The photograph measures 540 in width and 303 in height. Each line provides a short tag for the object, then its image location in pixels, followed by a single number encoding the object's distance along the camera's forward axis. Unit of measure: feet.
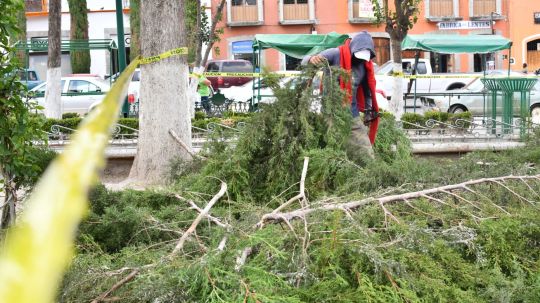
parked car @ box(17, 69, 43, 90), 100.05
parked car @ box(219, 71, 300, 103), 87.83
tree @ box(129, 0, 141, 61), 101.94
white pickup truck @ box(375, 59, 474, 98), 90.68
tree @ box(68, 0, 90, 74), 102.58
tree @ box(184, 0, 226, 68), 64.70
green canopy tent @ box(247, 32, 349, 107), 66.07
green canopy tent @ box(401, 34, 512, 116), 72.49
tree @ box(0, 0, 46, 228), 14.05
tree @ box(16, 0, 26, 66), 77.95
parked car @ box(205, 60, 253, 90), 108.06
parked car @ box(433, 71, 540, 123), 73.36
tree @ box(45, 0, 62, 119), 54.13
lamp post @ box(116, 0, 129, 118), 48.60
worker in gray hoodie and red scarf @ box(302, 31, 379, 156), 21.71
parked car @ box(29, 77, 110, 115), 79.41
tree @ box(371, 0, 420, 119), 55.21
